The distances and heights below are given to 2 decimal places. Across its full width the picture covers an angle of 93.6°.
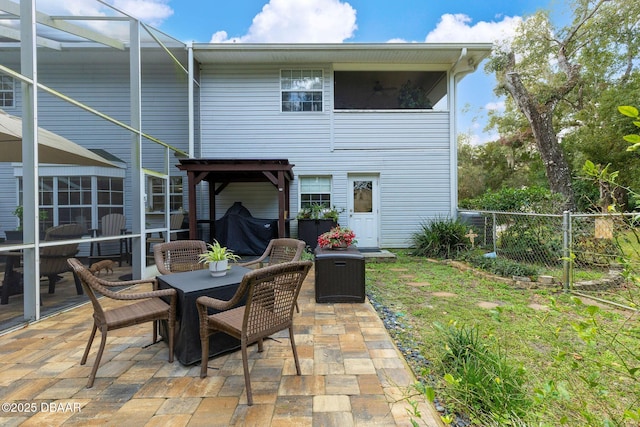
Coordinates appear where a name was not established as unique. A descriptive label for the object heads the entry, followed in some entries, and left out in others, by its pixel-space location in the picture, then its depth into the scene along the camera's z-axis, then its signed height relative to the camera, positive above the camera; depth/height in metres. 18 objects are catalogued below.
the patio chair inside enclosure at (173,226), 5.36 -0.33
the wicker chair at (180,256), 3.49 -0.54
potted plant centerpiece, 2.75 -0.47
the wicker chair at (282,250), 3.79 -0.53
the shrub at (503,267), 4.91 -0.98
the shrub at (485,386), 1.71 -1.07
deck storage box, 3.93 -0.89
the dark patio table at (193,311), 2.32 -0.78
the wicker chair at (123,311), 2.11 -0.80
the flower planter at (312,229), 7.13 -0.45
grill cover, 7.00 -0.53
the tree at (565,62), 8.22 +5.97
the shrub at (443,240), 6.89 -0.70
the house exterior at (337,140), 7.70 +1.82
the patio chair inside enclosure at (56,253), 3.45 -0.52
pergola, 6.12 +0.83
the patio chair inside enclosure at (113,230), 4.22 -0.30
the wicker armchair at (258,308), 1.93 -0.69
